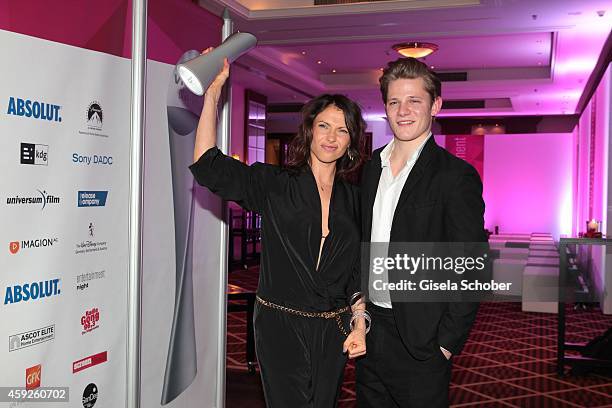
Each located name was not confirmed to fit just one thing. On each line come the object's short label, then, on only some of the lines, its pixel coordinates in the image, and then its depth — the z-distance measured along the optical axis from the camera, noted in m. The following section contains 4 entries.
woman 2.14
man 1.93
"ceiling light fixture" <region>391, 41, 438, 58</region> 8.56
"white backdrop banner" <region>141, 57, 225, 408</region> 2.41
